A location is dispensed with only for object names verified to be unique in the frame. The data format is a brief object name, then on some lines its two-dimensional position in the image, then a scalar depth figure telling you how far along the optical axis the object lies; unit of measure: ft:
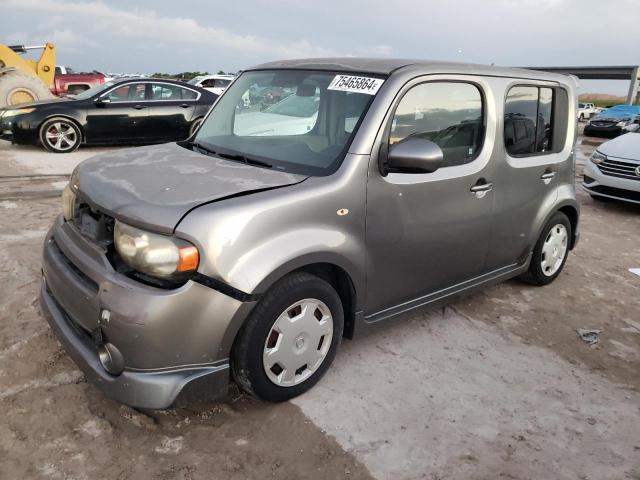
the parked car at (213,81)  60.18
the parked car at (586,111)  122.80
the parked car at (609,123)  67.87
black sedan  32.27
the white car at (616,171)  24.11
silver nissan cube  7.50
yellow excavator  42.04
